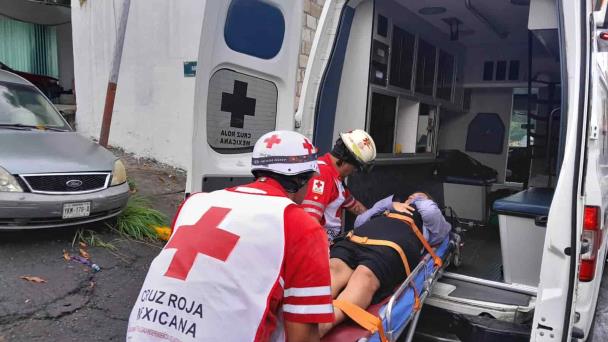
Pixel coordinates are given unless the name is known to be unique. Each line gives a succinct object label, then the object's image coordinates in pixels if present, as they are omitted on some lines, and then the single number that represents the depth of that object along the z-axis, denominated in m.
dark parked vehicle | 11.01
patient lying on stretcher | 2.55
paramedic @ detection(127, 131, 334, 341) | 1.39
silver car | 4.07
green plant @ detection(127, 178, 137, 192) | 6.31
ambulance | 2.17
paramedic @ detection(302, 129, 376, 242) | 3.04
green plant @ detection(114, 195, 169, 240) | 5.04
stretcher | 2.15
